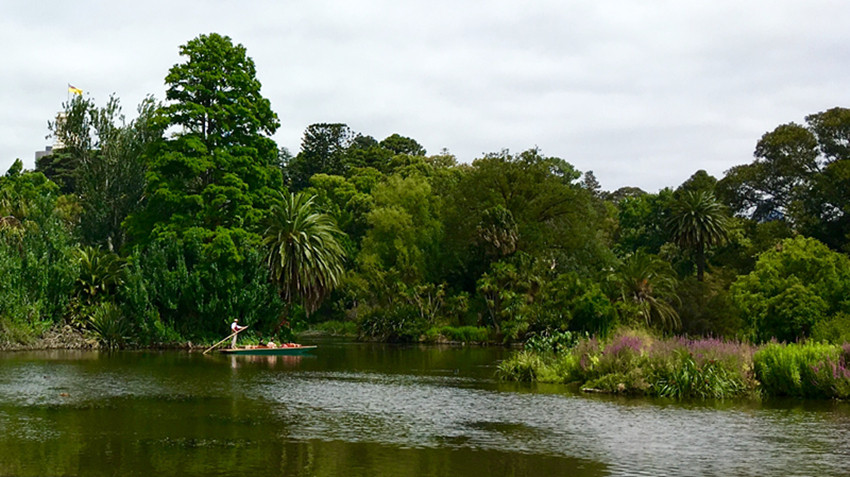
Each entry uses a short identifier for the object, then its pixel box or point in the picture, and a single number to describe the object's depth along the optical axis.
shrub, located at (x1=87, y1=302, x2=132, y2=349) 55.84
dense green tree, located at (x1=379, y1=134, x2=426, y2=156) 127.00
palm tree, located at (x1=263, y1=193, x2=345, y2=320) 59.62
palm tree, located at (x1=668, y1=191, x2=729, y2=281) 82.56
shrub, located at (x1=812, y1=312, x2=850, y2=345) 53.38
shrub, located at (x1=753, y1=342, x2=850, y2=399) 28.36
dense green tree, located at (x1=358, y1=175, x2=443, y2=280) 81.56
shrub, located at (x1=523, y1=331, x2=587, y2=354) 38.22
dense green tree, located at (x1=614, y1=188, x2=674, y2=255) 99.12
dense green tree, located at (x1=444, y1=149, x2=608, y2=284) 77.94
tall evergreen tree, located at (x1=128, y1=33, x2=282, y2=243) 58.47
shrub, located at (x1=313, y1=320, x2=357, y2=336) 88.25
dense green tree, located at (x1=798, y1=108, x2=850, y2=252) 75.62
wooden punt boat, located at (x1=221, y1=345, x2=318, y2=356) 51.93
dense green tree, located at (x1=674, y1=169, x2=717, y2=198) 95.88
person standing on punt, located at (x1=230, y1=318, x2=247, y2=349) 54.58
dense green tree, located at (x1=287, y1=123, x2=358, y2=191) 123.50
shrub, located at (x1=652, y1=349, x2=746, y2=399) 29.38
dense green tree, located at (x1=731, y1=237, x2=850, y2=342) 59.12
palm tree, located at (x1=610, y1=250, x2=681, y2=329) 66.12
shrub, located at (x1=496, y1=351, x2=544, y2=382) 35.88
